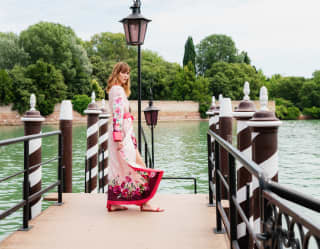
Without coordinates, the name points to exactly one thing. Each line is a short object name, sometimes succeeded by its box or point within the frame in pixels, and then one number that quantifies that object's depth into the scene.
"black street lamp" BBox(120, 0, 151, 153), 5.84
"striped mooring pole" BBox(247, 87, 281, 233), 2.66
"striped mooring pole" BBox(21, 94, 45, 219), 4.44
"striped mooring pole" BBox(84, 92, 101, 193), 6.75
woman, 4.02
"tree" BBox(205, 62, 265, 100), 58.00
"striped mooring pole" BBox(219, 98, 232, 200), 5.21
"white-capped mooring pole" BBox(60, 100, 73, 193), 5.67
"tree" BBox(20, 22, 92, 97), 45.34
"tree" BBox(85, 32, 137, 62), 61.34
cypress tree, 60.79
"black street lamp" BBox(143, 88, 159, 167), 7.91
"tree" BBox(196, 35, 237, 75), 65.00
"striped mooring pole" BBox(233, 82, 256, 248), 3.87
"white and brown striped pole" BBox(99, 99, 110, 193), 7.42
